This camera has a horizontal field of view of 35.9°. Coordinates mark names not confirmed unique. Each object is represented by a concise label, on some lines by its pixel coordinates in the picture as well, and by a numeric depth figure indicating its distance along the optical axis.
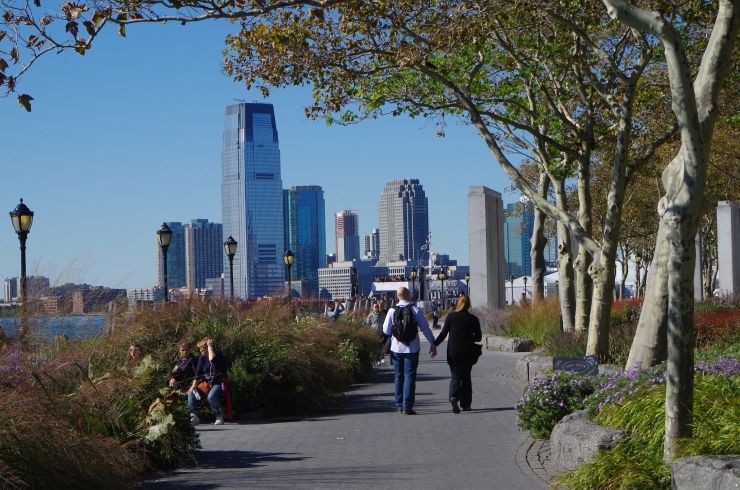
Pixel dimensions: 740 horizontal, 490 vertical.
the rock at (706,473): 6.70
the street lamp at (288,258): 43.25
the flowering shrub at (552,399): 12.50
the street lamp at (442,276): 85.89
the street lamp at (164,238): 29.66
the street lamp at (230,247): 36.72
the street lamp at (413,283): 70.38
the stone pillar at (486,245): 39.03
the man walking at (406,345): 16.05
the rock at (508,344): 30.00
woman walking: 16.06
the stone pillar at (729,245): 38.54
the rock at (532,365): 18.47
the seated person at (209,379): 15.50
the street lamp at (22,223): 20.72
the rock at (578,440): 9.32
